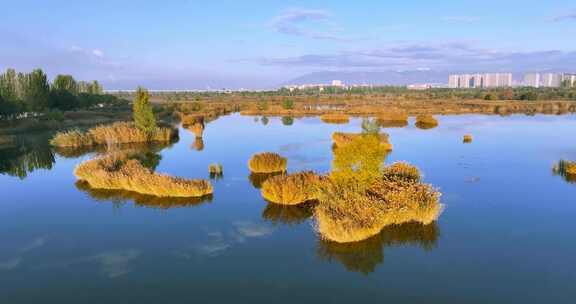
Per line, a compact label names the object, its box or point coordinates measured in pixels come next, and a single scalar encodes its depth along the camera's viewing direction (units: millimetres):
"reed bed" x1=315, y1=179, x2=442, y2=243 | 16328
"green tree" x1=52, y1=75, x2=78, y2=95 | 81062
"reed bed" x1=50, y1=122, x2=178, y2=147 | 43412
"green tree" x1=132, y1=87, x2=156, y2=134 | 44875
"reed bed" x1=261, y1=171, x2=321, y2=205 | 21547
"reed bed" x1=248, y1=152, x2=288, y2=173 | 29188
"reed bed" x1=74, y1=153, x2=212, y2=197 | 23031
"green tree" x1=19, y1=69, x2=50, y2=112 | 62853
